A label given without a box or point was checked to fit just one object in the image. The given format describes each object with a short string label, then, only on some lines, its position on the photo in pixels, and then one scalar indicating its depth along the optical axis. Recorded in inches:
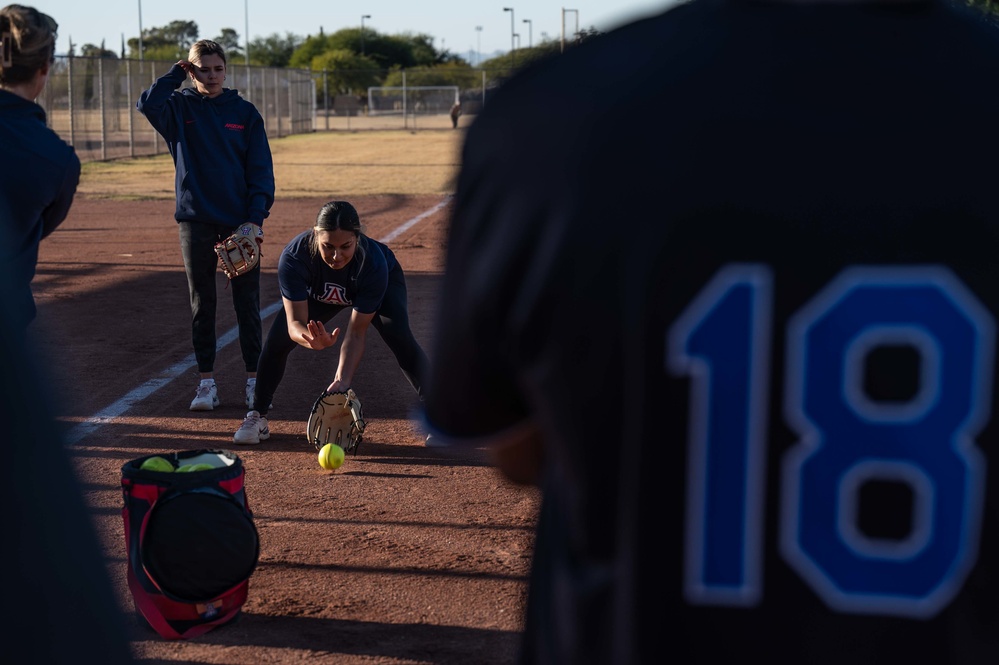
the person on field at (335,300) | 230.8
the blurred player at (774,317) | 47.6
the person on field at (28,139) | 155.4
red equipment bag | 149.5
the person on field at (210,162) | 264.7
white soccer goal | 2362.2
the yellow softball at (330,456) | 232.2
